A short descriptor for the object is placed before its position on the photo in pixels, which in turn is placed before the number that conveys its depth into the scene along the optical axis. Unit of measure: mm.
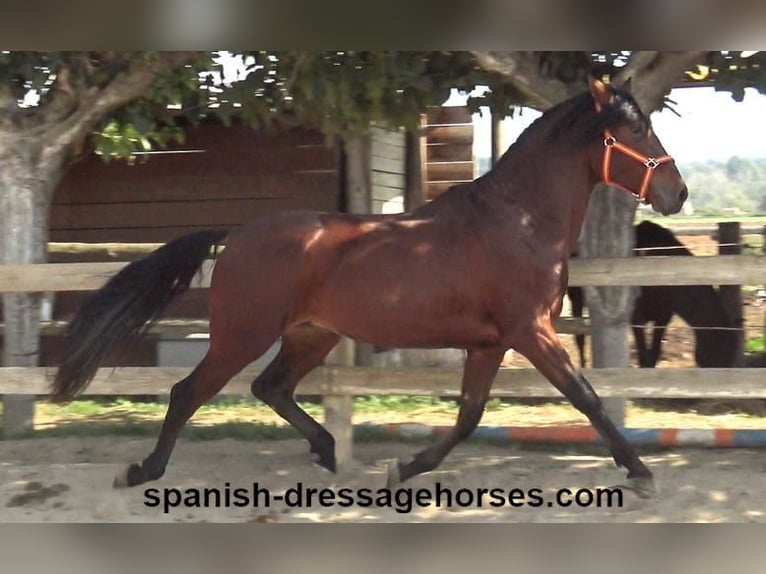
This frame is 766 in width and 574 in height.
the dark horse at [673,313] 7055
